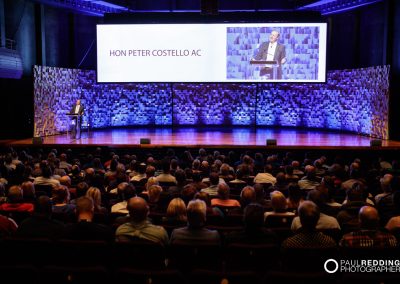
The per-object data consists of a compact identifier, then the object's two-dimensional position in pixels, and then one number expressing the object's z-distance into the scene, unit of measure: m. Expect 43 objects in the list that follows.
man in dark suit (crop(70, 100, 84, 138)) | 14.24
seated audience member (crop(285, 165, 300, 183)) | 7.50
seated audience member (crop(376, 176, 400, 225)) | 4.98
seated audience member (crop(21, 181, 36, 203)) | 5.66
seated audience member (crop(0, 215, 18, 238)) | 4.44
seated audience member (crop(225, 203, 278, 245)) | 3.83
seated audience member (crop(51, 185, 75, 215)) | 5.58
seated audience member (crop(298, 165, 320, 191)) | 6.97
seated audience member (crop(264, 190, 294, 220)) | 4.98
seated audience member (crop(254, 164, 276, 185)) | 7.69
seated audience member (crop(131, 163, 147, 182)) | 7.82
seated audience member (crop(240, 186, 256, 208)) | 5.55
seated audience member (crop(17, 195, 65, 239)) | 4.25
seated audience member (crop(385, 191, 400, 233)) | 4.30
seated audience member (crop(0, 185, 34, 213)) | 5.39
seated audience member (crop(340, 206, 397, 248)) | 3.90
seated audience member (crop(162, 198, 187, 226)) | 4.61
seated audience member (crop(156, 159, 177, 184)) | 7.46
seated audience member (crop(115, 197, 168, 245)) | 4.03
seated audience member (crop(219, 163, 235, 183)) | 7.67
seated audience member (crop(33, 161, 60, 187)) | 7.15
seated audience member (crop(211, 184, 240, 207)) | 5.70
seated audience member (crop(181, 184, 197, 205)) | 5.66
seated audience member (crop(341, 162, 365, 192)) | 6.95
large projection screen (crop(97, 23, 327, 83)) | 15.55
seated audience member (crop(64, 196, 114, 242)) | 3.94
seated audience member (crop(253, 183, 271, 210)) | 6.00
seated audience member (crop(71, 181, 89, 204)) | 5.72
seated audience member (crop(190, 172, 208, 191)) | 6.66
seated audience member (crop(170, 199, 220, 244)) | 3.96
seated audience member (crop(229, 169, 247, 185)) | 7.36
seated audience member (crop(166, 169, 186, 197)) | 6.44
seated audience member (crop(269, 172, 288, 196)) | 6.72
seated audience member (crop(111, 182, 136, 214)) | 5.50
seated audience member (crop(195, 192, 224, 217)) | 5.07
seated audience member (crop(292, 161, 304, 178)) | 8.55
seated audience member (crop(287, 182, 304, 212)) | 5.56
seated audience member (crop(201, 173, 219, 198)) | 6.57
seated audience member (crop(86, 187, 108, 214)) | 5.55
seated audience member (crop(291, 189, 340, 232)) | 4.44
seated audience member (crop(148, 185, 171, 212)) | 5.57
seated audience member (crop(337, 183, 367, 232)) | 4.69
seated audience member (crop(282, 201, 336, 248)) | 3.74
